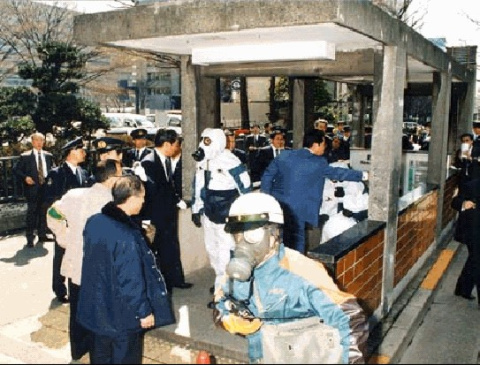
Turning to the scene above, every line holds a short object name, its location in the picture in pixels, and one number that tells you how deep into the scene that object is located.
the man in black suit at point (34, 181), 8.58
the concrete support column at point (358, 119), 13.02
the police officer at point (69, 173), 6.32
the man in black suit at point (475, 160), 8.12
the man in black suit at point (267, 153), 11.89
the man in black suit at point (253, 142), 14.93
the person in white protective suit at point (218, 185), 5.23
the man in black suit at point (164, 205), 5.41
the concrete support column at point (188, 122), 6.38
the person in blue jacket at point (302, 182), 5.59
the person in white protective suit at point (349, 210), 5.94
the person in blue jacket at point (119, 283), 3.16
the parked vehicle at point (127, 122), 31.45
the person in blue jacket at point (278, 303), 2.55
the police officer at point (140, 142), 8.26
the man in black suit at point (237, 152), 7.68
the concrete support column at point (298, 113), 11.32
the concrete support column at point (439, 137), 7.66
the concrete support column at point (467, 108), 10.39
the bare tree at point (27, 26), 19.56
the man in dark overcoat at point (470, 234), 5.96
